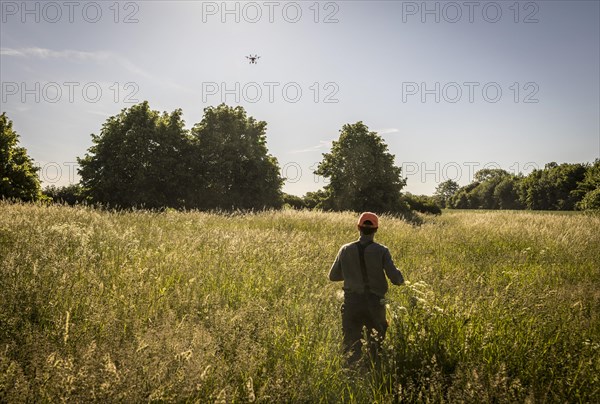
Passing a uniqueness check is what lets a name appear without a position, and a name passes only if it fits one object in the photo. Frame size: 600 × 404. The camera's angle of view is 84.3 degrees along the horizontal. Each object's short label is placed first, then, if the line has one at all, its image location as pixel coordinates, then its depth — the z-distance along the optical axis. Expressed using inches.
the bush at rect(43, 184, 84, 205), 1393.9
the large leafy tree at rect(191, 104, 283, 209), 1291.8
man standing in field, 153.3
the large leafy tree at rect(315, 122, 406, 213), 1450.5
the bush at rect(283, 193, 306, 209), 1872.5
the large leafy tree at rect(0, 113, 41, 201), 961.5
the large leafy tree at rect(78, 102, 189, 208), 1150.3
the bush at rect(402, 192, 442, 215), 1899.6
